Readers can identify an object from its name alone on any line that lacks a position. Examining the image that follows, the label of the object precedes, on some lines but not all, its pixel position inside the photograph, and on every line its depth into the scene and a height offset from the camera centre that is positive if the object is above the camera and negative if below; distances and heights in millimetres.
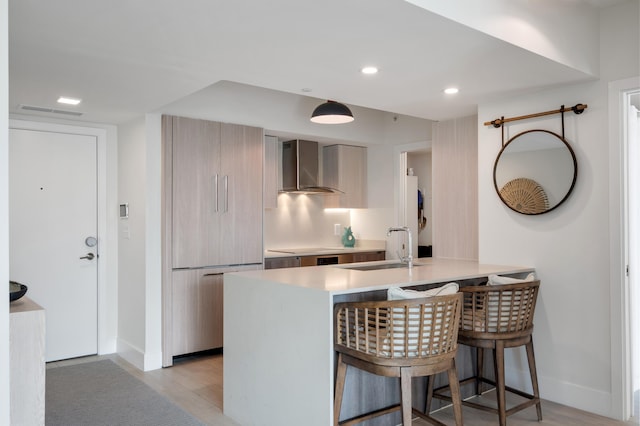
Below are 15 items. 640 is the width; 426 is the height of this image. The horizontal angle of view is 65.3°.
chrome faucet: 3506 -237
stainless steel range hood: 5559 +573
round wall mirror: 3329 +312
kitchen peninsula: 2453 -626
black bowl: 2217 -325
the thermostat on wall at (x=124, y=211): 4430 +71
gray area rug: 3053 -1229
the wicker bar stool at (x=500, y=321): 2863 -609
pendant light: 4004 +839
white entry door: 4172 -103
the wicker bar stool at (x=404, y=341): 2312 -587
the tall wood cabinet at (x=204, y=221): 4230 -20
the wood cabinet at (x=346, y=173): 5781 +519
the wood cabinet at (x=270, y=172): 5089 +471
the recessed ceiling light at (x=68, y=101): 3658 +880
